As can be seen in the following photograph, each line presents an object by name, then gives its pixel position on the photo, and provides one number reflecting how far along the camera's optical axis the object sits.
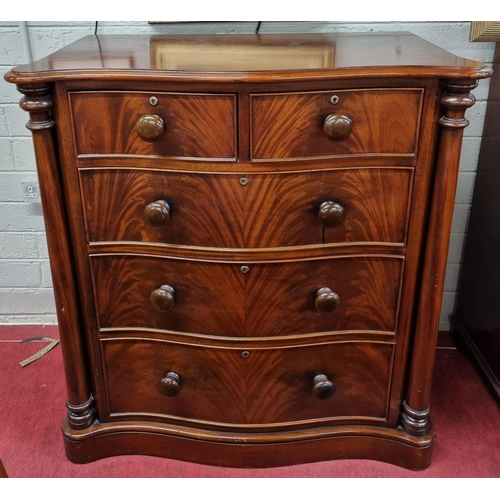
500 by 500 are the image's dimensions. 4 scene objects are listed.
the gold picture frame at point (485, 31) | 1.50
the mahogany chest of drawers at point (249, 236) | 1.11
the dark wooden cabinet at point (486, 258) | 1.62
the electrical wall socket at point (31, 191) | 1.81
